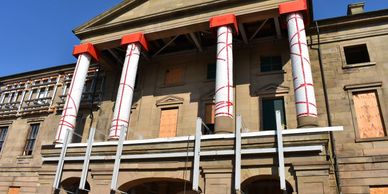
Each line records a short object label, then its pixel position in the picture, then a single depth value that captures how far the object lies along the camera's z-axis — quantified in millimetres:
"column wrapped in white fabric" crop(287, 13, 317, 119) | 14907
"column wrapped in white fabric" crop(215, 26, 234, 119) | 16125
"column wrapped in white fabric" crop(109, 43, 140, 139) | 18156
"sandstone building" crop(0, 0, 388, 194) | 14461
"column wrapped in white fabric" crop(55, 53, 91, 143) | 19656
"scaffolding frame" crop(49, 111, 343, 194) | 13427
